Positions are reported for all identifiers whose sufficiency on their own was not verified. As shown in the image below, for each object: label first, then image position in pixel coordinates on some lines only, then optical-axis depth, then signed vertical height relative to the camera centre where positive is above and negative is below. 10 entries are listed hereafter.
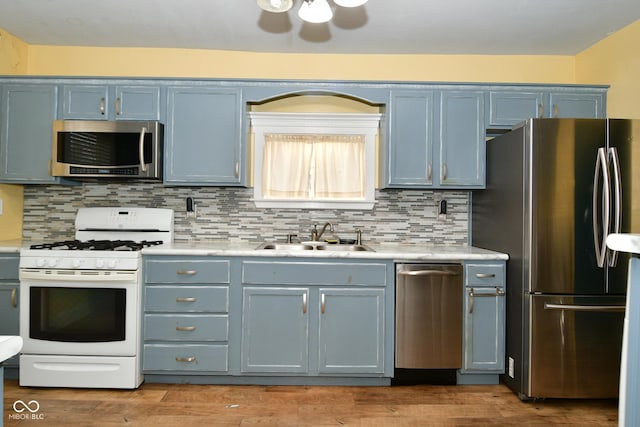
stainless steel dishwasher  2.77 -0.64
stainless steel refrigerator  2.47 -0.23
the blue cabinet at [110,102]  3.11 +0.82
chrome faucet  3.36 -0.12
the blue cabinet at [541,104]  3.12 +0.85
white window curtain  3.42 +0.40
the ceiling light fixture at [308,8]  2.20 +1.09
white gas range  2.68 -0.66
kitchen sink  3.29 -0.23
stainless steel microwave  3.05 +0.48
